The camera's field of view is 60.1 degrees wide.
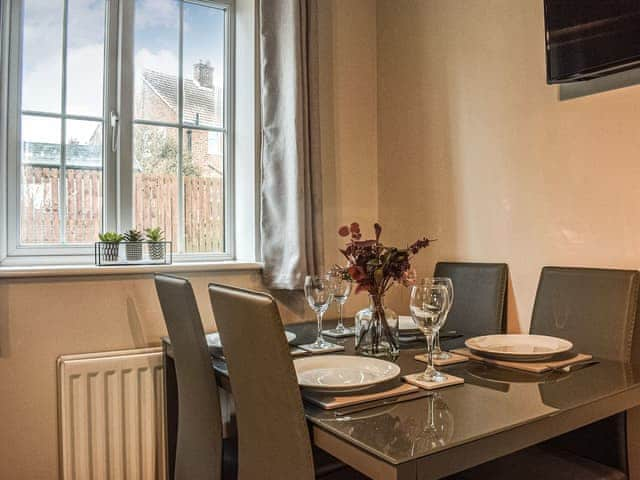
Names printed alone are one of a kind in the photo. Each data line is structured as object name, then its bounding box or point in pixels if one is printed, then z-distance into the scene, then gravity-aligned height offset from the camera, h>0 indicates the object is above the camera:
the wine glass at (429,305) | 1.27 -0.10
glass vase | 1.59 -0.20
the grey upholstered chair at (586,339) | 1.43 -0.24
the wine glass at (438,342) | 1.29 -0.24
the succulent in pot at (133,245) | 2.20 +0.09
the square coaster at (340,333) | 1.94 -0.25
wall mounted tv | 1.57 +0.66
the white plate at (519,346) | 1.44 -0.24
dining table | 0.91 -0.30
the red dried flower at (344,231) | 1.55 +0.09
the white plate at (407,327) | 1.89 -0.22
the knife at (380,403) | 1.10 -0.29
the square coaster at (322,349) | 1.65 -0.26
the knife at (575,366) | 1.39 -0.28
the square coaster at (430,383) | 1.25 -0.28
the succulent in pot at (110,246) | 2.16 +0.09
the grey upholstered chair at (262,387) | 1.05 -0.25
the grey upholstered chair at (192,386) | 1.50 -0.34
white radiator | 1.91 -0.52
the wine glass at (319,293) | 1.70 -0.09
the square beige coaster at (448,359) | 1.47 -0.27
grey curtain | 2.32 +0.52
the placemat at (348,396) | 1.13 -0.28
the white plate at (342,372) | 1.17 -0.26
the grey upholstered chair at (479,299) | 2.02 -0.14
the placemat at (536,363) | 1.38 -0.27
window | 2.20 +0.61
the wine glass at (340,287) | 1.72 -0.07
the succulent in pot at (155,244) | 2.26 +0.10
